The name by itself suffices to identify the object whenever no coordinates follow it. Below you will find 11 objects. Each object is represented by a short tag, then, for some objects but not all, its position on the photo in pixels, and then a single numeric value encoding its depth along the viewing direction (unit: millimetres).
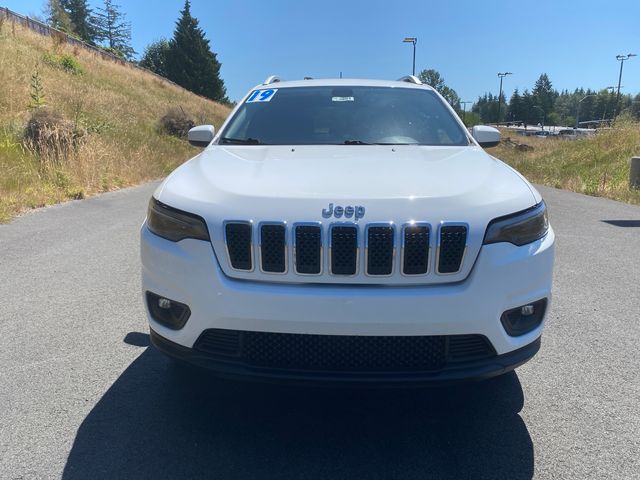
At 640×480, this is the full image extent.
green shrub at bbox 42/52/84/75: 23219
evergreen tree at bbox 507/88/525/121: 137375
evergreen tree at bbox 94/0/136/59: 104125
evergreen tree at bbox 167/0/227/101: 61688
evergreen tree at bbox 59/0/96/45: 95375
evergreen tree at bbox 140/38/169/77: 72062
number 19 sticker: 4173
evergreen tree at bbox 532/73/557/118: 137750
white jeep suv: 2219
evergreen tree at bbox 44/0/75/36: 70425
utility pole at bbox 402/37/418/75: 21672
